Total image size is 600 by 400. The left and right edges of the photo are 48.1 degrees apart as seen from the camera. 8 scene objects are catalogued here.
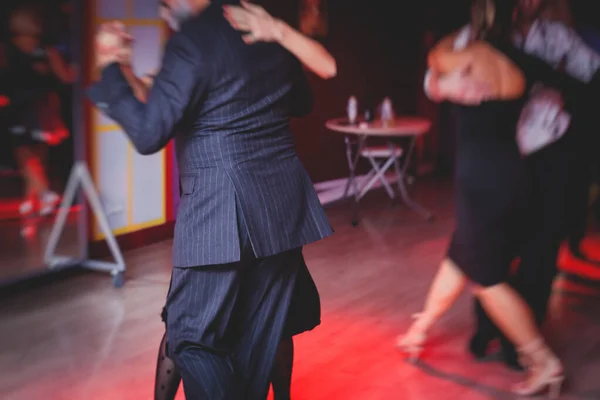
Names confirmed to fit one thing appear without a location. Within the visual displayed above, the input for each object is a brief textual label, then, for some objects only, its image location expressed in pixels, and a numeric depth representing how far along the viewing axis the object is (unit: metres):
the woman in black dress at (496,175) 2.65
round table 5.41
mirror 4.07
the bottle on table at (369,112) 5.76
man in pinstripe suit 1.63
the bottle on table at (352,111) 5.77
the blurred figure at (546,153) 2.79
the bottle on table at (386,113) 5.69
